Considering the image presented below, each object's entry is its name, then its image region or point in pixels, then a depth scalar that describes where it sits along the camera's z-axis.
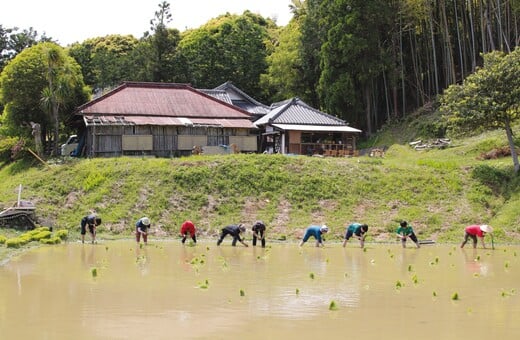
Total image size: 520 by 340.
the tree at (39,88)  36.28
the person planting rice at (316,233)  21.62
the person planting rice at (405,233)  21.66
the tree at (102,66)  59.56
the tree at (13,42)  62.53
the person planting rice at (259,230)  21.41
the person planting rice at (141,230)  22.06
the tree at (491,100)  28.06
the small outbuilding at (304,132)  39.03
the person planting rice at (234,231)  21.34
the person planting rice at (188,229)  21.92
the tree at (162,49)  57.94
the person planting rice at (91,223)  21.94
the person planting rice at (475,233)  21.17
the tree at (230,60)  60.47
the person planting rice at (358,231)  21.25
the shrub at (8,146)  37.62
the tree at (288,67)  52.28
